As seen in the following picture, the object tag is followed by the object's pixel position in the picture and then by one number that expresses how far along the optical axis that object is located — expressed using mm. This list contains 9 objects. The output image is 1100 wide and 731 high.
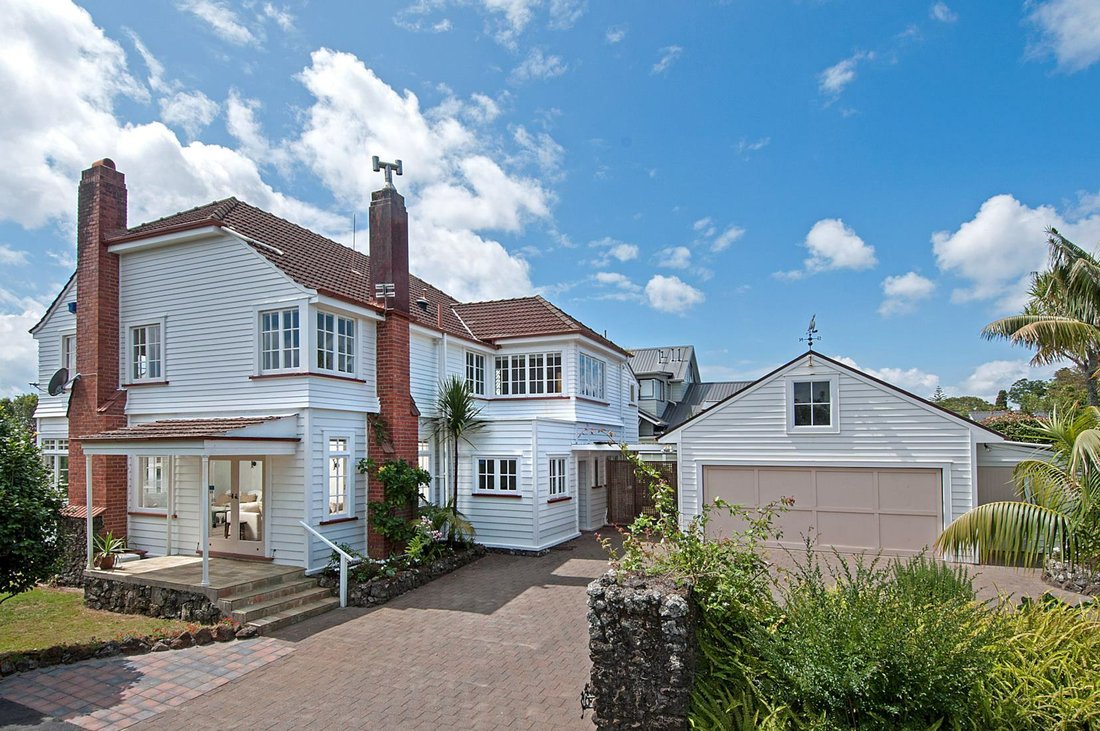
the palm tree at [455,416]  14805
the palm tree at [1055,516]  6184
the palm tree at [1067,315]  12727
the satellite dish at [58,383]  14383
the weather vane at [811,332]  14148
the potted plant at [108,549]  10938
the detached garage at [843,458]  13281
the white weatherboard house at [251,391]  11422
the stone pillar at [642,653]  5004
